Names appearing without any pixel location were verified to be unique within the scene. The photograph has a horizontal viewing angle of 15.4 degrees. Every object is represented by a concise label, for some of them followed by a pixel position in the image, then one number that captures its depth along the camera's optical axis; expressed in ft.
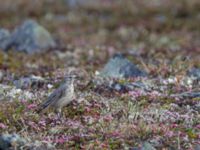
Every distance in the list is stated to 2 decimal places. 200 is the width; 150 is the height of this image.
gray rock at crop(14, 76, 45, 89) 51.96
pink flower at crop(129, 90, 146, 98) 48.24
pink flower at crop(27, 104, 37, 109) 43.88
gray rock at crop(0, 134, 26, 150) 37.27
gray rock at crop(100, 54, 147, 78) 57.47
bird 43.65
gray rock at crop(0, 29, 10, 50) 81.35
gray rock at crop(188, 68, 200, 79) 56.72
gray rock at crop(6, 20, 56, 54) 80.07
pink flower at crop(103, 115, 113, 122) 42.16
